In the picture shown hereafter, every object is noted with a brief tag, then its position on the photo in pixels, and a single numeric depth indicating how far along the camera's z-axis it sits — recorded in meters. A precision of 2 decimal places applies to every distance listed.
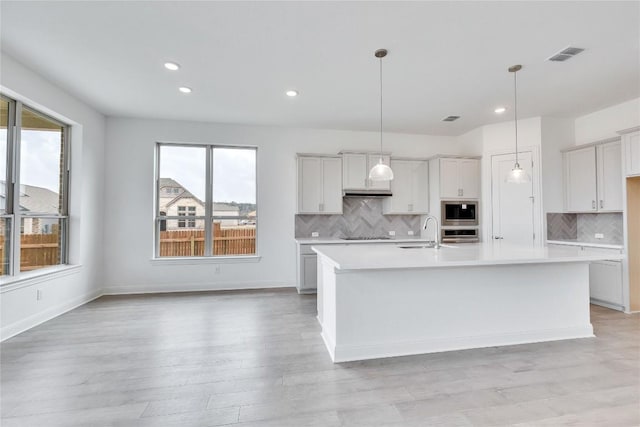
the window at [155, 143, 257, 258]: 4.89
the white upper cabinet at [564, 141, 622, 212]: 3.93
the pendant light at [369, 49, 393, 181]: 3.04
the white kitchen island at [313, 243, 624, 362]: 2.50
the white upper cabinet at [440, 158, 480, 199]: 5.04
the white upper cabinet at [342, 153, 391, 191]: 5.03
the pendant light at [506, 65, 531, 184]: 3.12
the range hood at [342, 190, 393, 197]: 5.10
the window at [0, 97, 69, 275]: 3.09
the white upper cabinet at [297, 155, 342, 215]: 4.92
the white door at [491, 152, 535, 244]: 4.63
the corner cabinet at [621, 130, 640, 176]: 3.53
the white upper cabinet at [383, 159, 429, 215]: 5.26
